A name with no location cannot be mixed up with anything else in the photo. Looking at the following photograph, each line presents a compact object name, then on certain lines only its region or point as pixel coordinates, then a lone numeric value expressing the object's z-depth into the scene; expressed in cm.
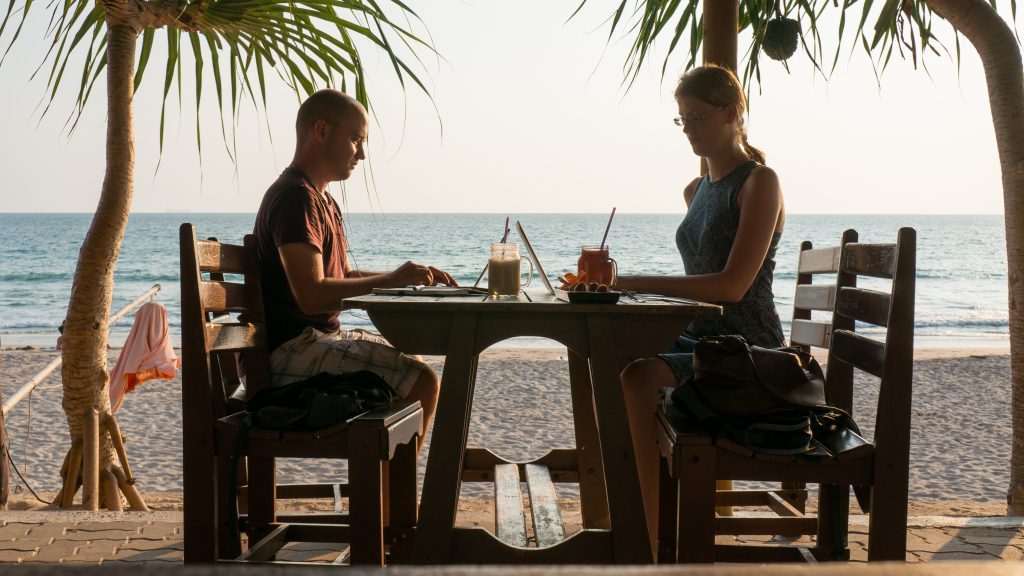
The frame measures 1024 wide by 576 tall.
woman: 226
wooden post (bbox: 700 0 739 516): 326
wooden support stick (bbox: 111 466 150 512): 376
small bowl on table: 189
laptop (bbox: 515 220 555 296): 218
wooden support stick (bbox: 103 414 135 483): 374
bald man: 226
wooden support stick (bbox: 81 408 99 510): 351
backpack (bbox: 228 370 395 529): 191
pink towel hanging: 436
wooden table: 191
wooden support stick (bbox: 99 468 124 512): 370
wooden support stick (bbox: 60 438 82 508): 354
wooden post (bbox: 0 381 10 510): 348
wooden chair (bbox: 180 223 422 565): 188
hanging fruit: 360
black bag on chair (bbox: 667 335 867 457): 177
